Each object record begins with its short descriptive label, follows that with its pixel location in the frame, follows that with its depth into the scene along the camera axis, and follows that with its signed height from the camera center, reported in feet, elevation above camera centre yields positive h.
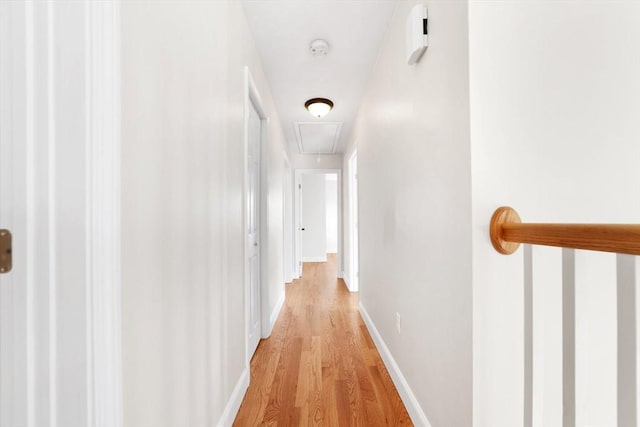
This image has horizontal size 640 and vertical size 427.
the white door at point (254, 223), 7.86 -0.29
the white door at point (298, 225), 18.40 -0.82
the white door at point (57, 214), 1.88 +0.00
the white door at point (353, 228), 14.92 -0.80
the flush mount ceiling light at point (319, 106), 10.53 +3.87
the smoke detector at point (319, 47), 7.43 +4.24
